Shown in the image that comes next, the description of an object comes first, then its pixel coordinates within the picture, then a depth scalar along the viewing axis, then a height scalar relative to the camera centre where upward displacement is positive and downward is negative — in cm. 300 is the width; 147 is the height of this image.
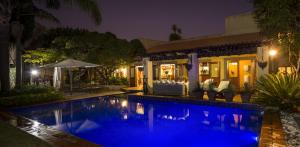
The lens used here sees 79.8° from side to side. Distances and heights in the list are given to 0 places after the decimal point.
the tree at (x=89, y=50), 1480 +216
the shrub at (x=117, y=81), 1768 -57
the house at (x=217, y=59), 1017 +109
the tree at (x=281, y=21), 680 +204
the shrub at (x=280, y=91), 708 -74
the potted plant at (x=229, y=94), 891 -101
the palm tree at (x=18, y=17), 913 +316
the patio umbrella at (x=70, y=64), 1193 +80
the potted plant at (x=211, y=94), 961 -108
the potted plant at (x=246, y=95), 842 -101
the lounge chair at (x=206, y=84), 1035 -59
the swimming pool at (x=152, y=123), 566 -197
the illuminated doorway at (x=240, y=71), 1345 +19
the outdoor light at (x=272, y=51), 900 +110
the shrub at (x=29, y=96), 915 -108
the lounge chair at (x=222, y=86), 962 -66
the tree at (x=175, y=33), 3597 +899
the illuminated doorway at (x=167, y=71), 1707 +33
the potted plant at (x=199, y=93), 1010 -106
